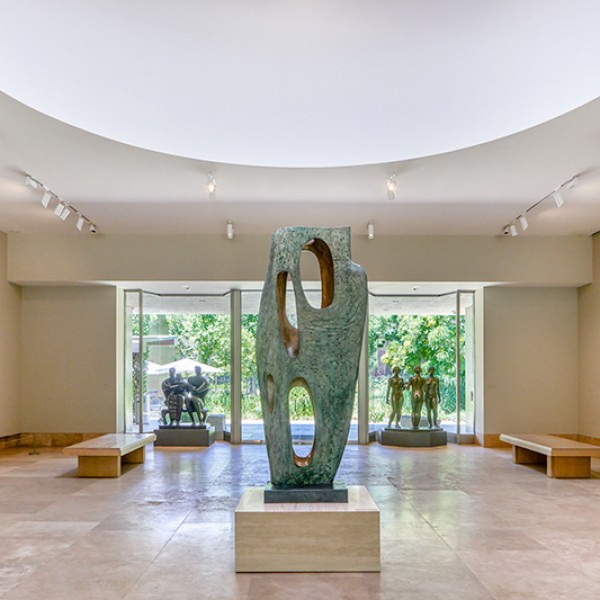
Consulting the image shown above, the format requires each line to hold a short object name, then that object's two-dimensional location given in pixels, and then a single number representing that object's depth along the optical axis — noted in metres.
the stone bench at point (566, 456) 8.26
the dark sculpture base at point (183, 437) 11.59
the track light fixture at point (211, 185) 8.10
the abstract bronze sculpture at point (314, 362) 5.01
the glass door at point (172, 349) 12.49
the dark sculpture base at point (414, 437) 11.52
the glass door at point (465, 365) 12.26
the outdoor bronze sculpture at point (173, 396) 11.81
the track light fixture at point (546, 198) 8.12
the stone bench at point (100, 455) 8.25
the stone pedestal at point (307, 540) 4.56
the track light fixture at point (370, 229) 10.11
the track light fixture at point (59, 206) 8.16
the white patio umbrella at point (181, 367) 12.77
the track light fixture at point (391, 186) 8.17
